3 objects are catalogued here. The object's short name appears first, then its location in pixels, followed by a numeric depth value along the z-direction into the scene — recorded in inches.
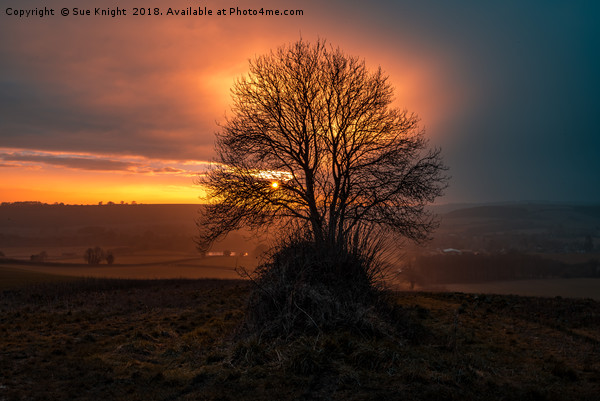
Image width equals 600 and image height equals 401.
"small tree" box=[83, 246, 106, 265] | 2349.7
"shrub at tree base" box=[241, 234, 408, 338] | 350.0
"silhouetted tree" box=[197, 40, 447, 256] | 784.3
